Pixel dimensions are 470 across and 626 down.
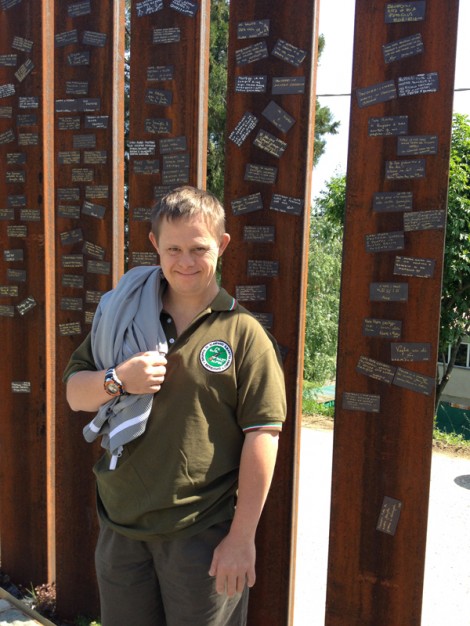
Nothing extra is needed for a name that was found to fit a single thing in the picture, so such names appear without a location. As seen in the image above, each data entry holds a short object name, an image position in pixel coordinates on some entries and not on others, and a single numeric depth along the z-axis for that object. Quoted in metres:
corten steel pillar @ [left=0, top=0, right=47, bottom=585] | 2.99
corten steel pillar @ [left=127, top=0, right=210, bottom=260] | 2.47
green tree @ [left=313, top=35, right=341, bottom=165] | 18.39
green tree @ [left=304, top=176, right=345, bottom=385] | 15.57
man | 1.73
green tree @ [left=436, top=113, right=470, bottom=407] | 9.75
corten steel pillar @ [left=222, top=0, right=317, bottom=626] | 2.27
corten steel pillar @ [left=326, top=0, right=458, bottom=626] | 2.04
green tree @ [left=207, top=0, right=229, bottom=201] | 14.04
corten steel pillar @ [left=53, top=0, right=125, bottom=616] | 2.75
